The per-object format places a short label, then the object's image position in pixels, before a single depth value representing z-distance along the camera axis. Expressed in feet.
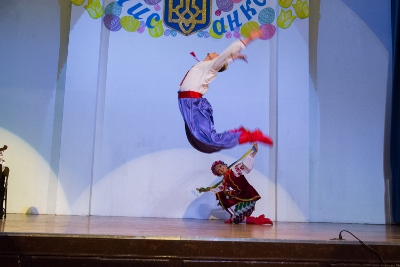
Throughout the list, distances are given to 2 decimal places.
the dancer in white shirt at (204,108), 14.73
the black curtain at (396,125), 19.15
